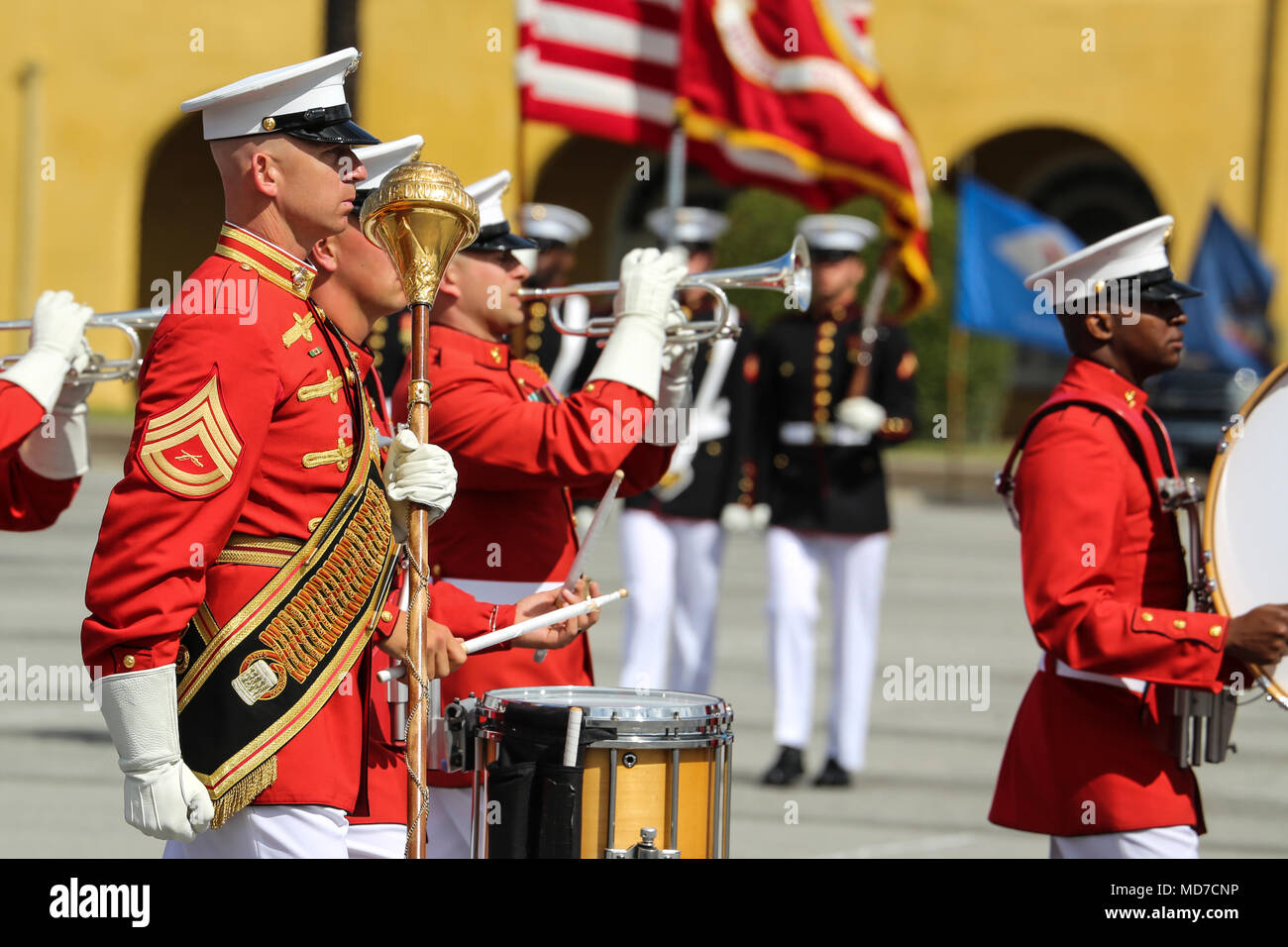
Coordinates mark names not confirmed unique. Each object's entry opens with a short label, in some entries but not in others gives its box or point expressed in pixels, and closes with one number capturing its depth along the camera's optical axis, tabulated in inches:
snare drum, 277.7
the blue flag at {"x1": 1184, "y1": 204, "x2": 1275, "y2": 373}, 1658.5
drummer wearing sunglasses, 311.6
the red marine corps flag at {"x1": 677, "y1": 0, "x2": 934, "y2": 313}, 751.1
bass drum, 319.6
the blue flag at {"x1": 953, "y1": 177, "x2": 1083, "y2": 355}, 1177.4
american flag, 695.1
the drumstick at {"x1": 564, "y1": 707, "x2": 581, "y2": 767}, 277.0
